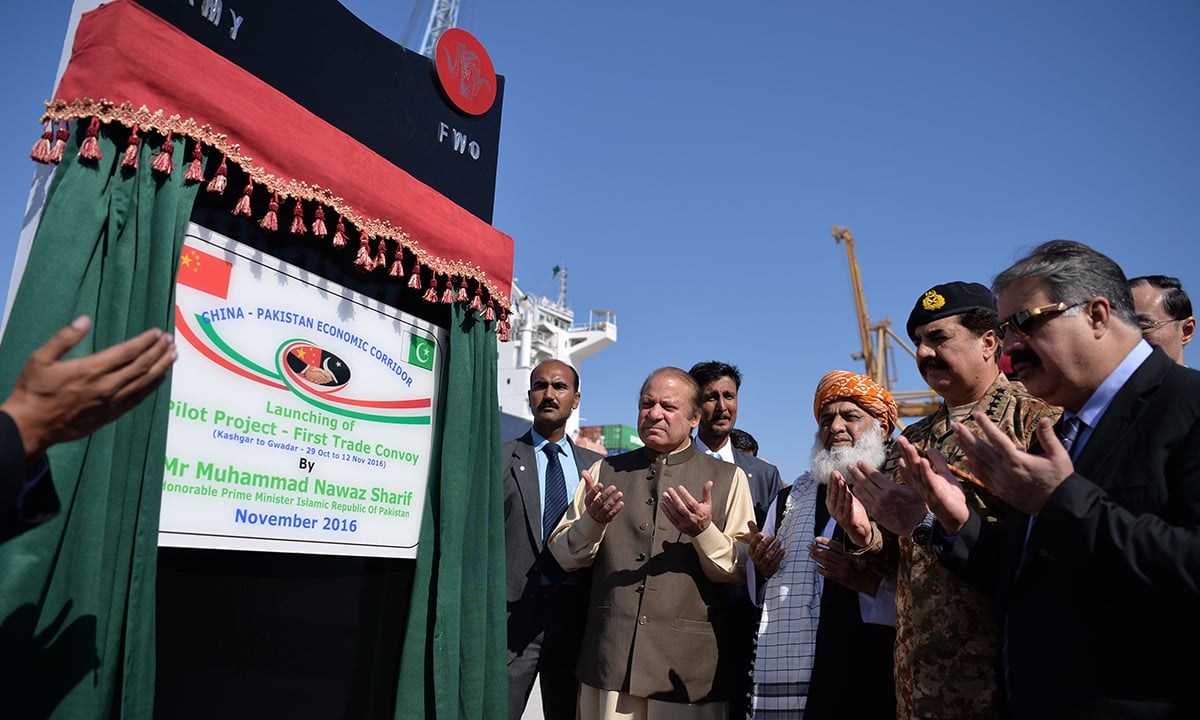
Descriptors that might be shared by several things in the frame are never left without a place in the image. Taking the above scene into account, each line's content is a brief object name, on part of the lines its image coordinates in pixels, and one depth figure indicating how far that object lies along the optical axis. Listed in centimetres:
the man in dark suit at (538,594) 323
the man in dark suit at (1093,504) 134
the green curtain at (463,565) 242
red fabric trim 169
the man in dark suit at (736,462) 291
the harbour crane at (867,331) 4030
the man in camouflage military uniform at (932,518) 195
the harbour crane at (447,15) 3981
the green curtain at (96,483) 142
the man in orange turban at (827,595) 241
